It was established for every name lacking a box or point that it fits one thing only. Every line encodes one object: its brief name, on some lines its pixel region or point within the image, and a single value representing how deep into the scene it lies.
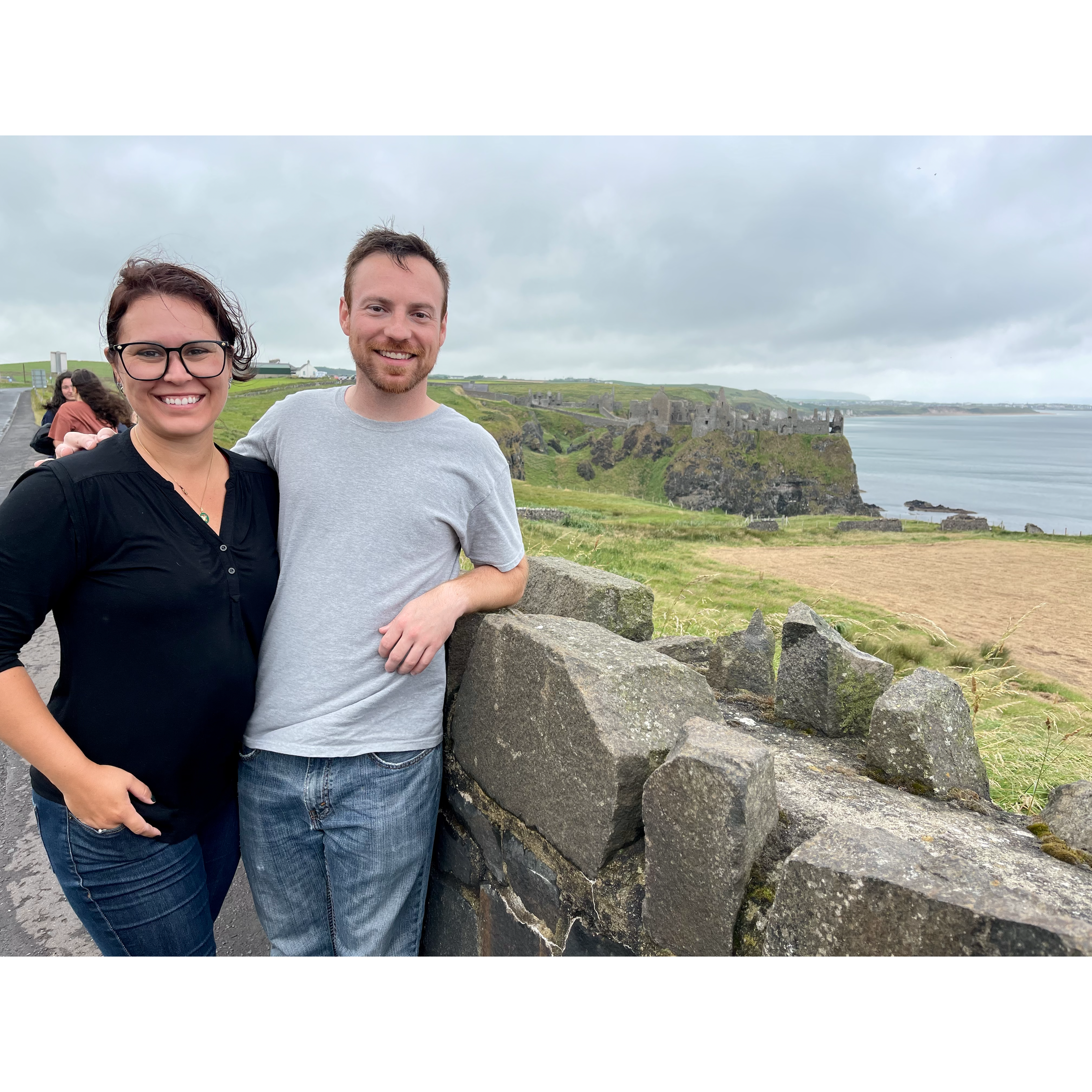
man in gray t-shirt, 2.09
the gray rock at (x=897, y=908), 1.18
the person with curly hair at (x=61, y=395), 7.42
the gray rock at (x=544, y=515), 22.14
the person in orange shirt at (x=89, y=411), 6.95
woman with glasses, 1.75
